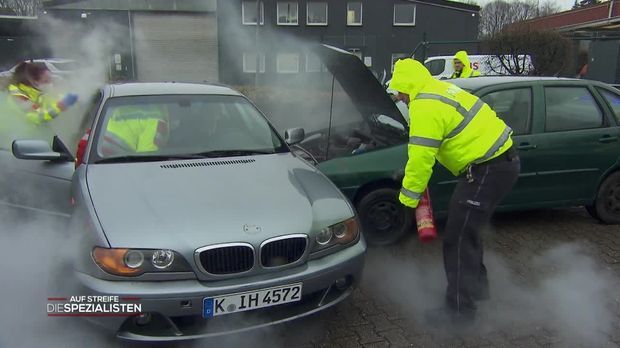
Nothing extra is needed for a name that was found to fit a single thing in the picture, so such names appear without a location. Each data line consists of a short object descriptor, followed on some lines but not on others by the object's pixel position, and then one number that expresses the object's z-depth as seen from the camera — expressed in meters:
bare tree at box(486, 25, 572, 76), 12.52
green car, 4.32
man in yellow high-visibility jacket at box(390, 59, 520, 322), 2.82
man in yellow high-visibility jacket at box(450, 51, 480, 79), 7.37
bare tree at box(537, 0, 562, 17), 57.56
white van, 13.78
